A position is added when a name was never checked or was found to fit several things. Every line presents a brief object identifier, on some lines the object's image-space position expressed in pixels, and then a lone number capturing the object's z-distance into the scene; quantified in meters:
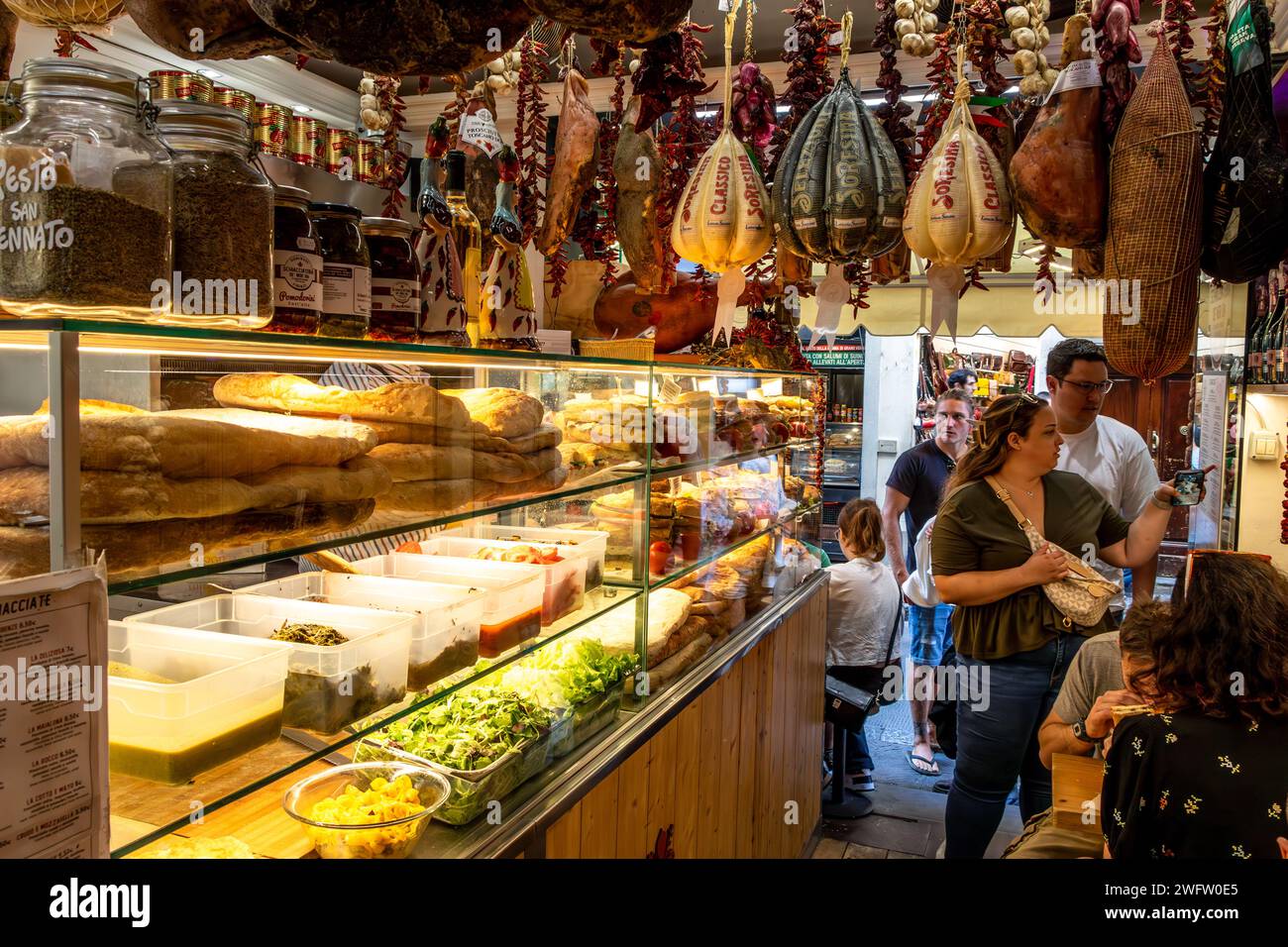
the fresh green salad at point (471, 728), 2.06
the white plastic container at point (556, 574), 2.47
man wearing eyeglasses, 4.20
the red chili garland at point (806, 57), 2.46
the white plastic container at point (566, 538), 2.68
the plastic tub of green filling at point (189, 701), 1.36
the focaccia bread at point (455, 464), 1.86
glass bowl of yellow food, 1.72
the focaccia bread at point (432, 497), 1.84
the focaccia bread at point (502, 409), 2.15
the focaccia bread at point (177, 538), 1.13
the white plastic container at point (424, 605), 1.92
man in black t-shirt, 6.07
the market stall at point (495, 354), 1.20
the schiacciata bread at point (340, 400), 1.69
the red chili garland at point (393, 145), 1.96
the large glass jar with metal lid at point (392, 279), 1.82
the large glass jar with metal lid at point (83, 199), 1.12
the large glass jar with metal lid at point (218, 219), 1.32
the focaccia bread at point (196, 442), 1.17
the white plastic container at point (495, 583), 2.18
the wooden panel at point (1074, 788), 2.73
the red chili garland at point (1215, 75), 2.01
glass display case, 1.24
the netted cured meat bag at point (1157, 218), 1.83
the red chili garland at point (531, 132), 2.38
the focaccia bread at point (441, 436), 1.89
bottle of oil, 2.33
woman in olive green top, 3.64
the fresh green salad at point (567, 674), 2.43
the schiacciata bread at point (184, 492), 1.15
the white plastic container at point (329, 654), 1.62
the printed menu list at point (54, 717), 0.96
